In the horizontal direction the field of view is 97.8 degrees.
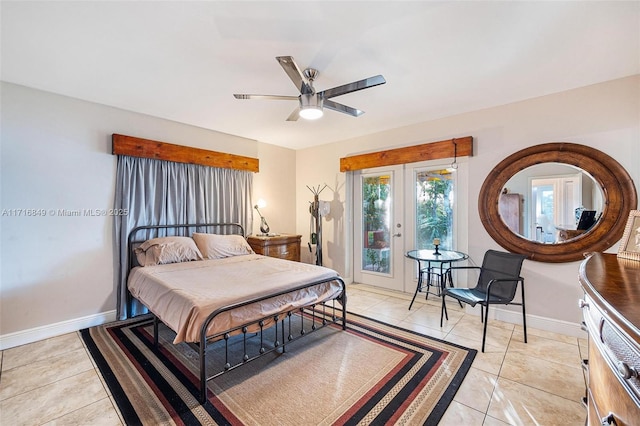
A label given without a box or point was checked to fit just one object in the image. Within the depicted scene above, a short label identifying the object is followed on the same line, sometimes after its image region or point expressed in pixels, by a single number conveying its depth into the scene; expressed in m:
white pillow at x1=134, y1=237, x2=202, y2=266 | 3.34
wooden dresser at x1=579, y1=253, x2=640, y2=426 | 0.71
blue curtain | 3.41
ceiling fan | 2.15
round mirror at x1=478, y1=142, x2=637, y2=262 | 2.73
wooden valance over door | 3.59
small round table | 3.42
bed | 2.05
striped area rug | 1.82
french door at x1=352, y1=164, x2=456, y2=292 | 4.02
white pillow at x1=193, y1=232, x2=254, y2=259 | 3.78
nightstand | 4.45
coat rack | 4.98
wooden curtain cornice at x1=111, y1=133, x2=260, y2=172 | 3.39
